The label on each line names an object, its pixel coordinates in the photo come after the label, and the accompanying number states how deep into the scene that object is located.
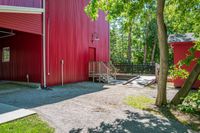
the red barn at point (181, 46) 7.88
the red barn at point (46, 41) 6.84
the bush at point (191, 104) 4.58
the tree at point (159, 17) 4.98
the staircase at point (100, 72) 9.67
